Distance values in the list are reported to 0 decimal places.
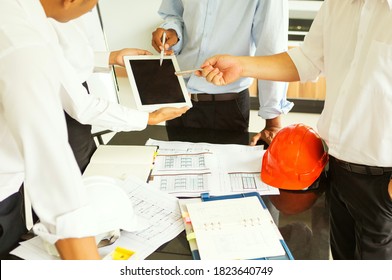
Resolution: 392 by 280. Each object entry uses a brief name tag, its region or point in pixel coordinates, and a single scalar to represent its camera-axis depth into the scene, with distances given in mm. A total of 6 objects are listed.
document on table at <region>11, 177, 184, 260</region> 950
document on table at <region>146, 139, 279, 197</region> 1202
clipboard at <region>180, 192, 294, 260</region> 938
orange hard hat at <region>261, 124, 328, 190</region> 1184
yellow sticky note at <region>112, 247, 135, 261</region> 926
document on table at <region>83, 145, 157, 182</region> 1265
